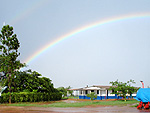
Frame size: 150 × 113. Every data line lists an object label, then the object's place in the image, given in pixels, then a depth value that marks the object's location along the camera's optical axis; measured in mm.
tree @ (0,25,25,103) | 38781
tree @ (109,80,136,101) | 39469
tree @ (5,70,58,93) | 41250
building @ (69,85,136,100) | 49306
